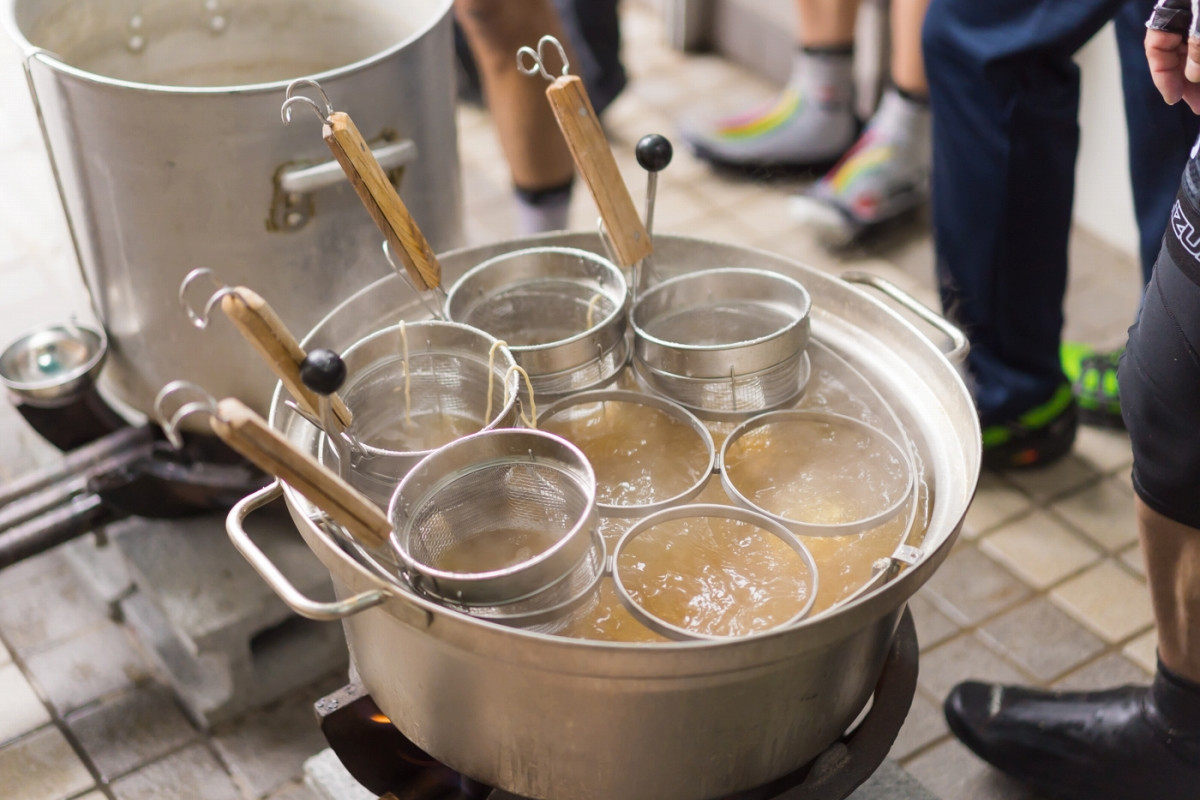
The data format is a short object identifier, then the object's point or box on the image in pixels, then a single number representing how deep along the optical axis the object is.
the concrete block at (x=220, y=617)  1.90
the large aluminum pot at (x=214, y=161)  1.61
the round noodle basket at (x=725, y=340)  1.34
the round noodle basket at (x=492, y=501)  1.18
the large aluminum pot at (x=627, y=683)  1.02
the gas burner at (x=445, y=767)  1.31
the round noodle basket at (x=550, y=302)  1.41
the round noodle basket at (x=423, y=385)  1.34
